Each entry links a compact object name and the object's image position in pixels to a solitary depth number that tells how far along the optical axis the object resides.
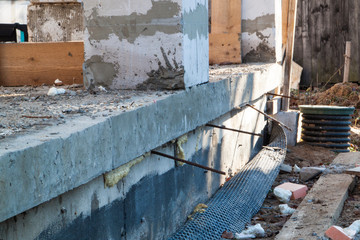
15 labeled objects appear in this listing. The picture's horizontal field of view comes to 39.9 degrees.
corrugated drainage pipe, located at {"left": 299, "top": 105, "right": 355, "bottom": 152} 7.39
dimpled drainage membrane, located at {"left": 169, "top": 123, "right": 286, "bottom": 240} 3.80
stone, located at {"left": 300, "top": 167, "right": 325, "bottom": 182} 5.76
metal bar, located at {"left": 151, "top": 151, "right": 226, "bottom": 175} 3.22
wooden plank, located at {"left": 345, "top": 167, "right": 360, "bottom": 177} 4.99
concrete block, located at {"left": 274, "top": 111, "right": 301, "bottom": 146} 7.68
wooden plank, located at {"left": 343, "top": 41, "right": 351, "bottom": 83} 11.08
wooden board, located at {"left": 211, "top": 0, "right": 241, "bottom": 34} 7.82
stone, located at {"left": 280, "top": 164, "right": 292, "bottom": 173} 6.23
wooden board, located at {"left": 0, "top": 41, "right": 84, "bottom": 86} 4.66
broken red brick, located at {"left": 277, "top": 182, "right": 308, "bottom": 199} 5.05
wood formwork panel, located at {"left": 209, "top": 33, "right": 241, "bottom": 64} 7.77
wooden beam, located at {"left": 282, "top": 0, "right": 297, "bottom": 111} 8.40
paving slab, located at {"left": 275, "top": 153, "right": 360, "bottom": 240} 3.71
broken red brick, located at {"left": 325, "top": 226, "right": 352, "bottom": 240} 3.45
